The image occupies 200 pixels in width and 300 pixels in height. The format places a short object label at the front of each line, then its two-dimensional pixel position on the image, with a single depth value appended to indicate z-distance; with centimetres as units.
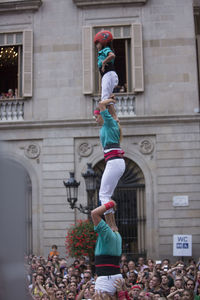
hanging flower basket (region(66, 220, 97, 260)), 1430
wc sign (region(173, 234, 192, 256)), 1551
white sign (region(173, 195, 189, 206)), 1648
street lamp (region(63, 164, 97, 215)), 1158
